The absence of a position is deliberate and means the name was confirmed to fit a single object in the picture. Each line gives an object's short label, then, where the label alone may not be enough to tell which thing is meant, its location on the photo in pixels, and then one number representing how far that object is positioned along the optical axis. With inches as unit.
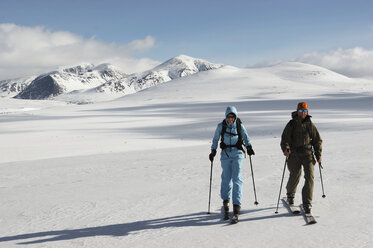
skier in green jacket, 243.3
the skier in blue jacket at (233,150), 243.4
